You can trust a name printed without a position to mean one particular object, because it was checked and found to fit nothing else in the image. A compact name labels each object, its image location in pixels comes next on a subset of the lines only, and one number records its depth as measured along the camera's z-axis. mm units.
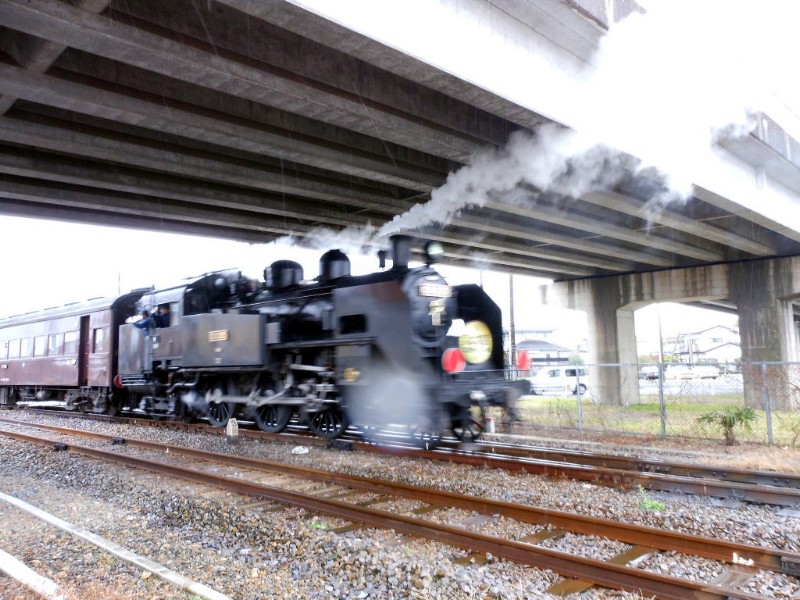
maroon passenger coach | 16047
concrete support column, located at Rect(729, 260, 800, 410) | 19719
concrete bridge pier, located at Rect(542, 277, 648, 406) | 23469
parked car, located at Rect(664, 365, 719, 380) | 49294
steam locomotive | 8492
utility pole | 24531
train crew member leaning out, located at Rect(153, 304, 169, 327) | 13281
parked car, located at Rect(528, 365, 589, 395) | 31812
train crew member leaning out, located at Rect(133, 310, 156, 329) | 13555
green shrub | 10938
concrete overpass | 6973
